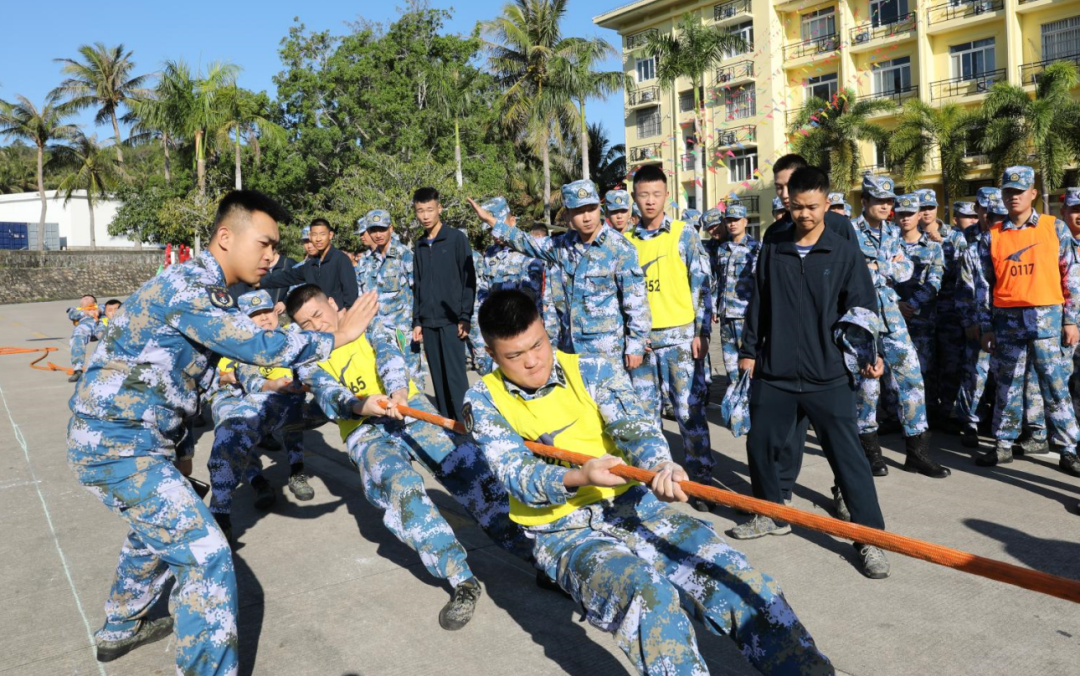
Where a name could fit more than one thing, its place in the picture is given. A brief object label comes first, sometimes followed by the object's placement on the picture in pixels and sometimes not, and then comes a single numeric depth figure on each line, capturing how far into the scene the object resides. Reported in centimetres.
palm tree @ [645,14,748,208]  2945
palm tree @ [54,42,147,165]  4934
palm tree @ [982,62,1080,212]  2430
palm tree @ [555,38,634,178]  3481
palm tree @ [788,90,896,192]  2947
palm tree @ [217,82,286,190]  3541
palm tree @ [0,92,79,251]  4566
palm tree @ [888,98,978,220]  2653
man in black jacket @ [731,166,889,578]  416
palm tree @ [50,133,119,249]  4997
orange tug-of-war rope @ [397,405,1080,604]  190
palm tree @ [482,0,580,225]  3522
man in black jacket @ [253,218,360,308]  812
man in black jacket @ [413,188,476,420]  721
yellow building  2984
